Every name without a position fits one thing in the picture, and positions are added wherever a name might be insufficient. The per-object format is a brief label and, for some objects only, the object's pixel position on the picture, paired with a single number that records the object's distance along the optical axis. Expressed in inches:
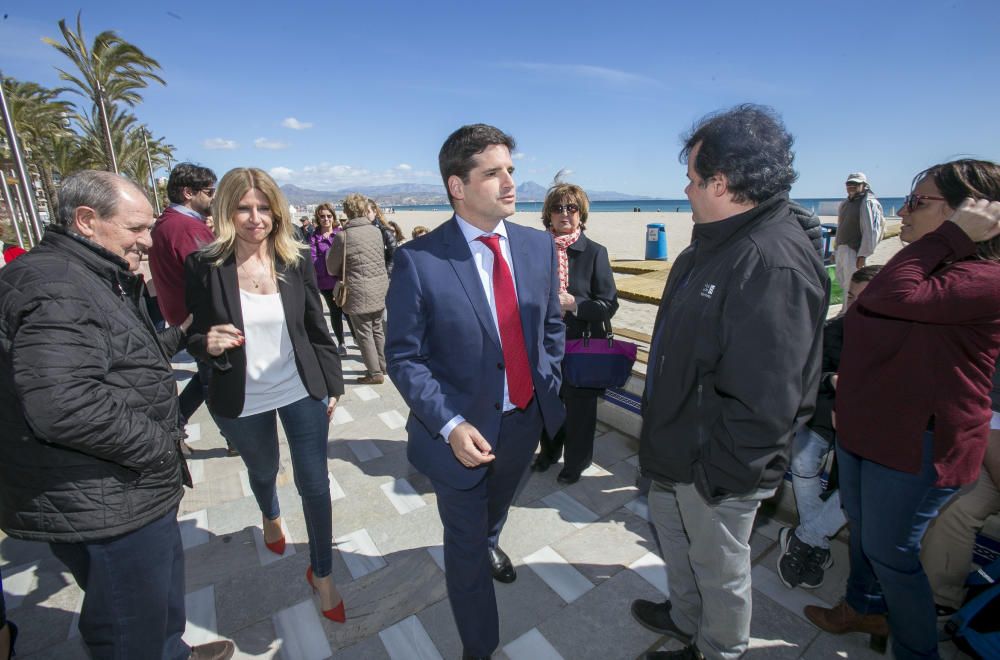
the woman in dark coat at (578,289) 128.6
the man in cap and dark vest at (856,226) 261.1
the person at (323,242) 251.1
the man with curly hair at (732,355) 57.7
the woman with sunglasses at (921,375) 63.8
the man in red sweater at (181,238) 127.6
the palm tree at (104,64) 724.7
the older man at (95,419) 53.3
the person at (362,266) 205.8
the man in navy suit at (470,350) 72.2
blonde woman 89.6
